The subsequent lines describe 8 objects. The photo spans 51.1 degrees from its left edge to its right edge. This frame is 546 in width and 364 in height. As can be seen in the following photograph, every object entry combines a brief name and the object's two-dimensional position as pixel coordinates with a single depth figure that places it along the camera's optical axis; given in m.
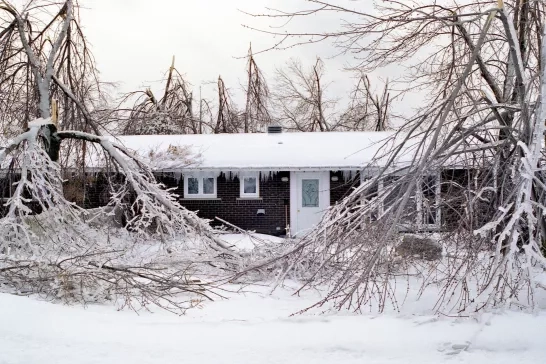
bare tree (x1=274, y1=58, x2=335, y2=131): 43.62
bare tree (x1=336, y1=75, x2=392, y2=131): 42.47
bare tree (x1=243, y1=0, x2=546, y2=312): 6.75
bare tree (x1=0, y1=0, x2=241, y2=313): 8.66
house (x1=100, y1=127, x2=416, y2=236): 19.11
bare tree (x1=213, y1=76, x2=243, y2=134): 38.31
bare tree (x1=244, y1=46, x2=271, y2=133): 38.03
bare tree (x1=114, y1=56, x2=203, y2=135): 33.03
